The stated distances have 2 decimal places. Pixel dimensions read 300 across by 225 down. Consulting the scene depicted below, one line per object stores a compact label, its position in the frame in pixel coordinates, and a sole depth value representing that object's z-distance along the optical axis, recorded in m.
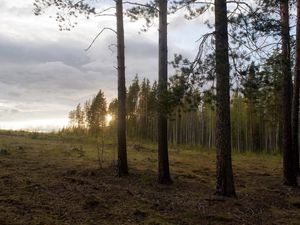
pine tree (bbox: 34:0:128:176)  8.73
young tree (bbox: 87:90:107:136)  40.99
